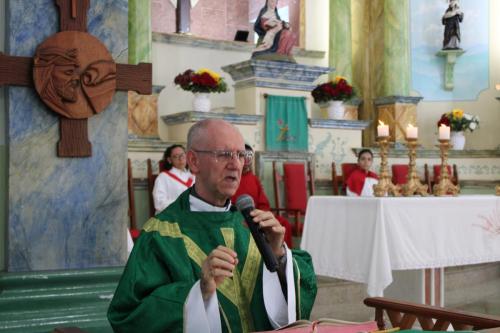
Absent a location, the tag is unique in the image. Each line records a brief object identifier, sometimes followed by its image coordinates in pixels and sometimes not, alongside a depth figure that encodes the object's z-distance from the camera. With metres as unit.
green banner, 9.19
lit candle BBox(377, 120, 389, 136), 5.94
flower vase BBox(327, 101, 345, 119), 10.23
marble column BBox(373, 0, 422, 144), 11.49
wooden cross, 2.90
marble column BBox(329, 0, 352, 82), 11.87
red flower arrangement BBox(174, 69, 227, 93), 8.95
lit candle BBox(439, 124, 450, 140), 6.04
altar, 5.15
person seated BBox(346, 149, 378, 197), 8.52
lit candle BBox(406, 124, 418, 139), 5.93
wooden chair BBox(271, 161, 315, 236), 8.69
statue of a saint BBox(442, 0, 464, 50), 11.81
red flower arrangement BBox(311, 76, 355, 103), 10.20
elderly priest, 2.30
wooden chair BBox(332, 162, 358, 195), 9.28
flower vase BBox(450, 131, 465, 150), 11.35
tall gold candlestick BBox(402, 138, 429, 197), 5.91
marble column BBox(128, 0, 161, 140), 9.74
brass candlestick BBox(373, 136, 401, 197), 5.71
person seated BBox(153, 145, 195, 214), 7.60
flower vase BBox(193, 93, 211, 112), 9.15
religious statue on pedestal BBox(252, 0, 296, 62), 9.52
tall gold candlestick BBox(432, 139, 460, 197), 6.04
